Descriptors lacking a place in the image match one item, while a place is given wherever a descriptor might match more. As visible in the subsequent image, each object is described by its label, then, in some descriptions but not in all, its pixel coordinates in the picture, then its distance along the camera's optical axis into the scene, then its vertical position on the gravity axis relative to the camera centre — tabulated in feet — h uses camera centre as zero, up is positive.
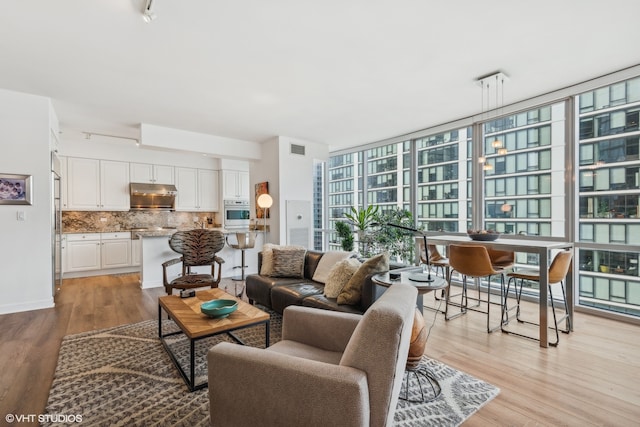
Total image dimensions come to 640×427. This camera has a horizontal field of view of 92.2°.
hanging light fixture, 11.10 +4.88
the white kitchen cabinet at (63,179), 19.22 +2.20
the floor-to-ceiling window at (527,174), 12.91 +1.70
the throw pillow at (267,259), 12.47 -1.92
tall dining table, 9.07 -1.38
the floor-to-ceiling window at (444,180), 16.19 +1.73
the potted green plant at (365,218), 18.45 -0.35
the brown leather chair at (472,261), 10.00 -1.67
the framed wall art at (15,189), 12.29 +1.03
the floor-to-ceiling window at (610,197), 10.99 +0.50
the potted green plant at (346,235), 19.07 -1.41
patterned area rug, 5.92 -3.88
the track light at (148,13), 7.13 +4.83
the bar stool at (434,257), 13.39 -2.06
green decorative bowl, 7.30 -2.32
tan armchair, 3.74 -2.20
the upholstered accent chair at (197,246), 13.61 -1.46
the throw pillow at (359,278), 8.65 -1.87
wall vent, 19.85 +4.16
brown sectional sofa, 8.54 -2.64
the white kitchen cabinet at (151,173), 21.74 +2.93
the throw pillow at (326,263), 11.62 -1.94
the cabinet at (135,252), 21.22 -2.64
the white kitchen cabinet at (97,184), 19.66 +1.96
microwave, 24.70 +0.00
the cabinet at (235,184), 24.70 +2.34
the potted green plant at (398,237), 17.69 -1.45
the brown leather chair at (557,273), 9.50 -1.94
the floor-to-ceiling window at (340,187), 22.35 +1.85
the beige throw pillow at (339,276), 9.46 -2.00
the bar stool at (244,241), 17.33 -1.58
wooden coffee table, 6.77 -2.55
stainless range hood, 21.43 +1.25
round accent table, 6.42 -2.76
